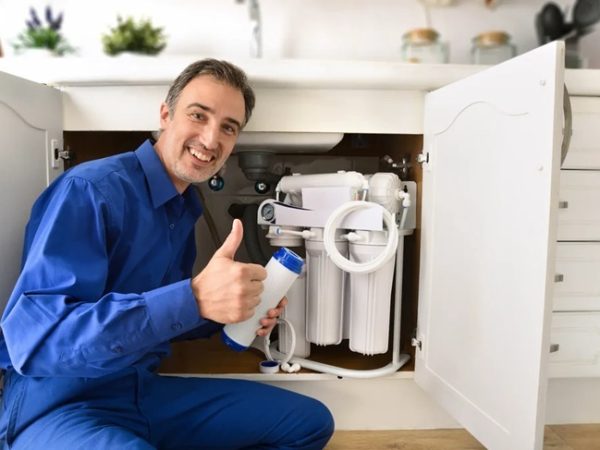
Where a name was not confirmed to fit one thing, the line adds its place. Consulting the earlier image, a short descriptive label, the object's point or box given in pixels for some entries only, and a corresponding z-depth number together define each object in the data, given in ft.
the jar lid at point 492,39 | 4.54
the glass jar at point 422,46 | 4.50
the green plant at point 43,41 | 3.96
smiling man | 2.36
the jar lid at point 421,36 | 4.49
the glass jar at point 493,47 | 4.55
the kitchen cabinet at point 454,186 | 2.47
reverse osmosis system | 3.53
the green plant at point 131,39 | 3.88
